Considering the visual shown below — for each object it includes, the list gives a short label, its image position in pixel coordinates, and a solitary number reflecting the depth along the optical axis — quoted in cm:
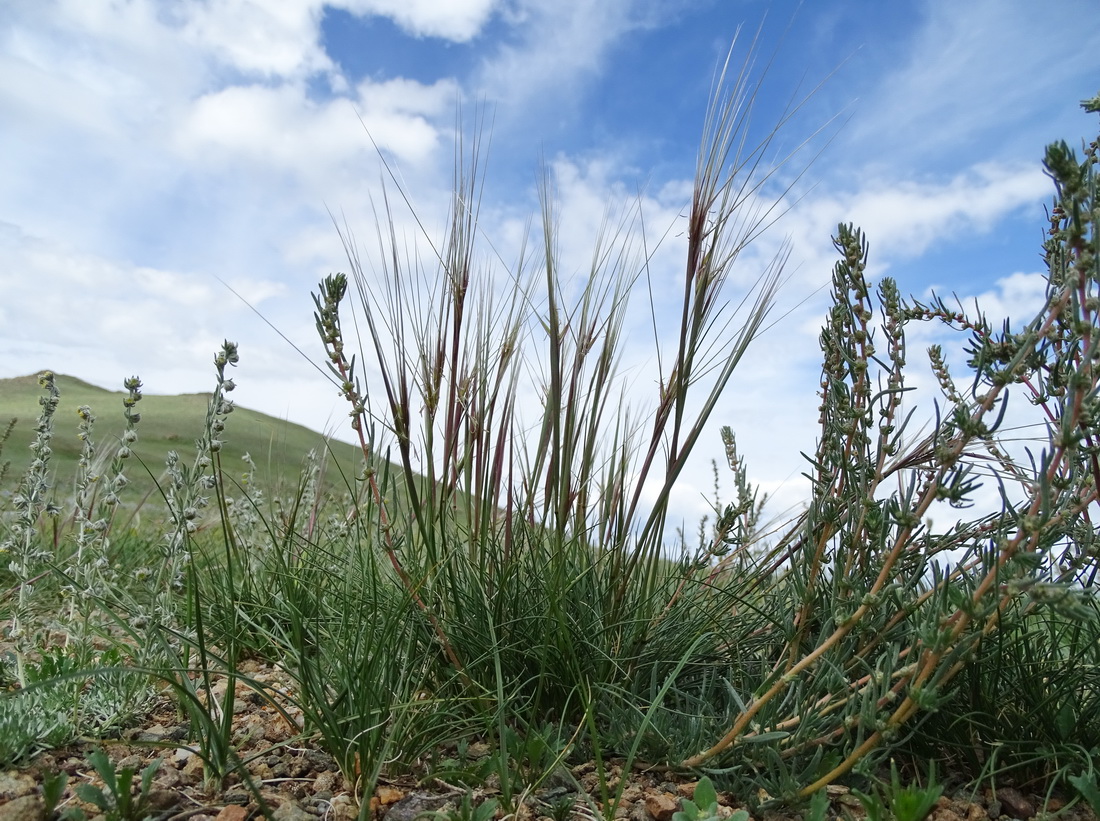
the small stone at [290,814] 35
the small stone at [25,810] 35
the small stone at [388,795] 38
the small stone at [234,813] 35
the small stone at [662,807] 38
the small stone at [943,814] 39
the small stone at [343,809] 36
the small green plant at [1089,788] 35
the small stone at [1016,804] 41
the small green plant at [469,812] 34
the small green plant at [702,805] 34
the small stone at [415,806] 36
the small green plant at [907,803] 33
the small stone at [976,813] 39
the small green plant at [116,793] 35
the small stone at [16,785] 38
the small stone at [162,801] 37
